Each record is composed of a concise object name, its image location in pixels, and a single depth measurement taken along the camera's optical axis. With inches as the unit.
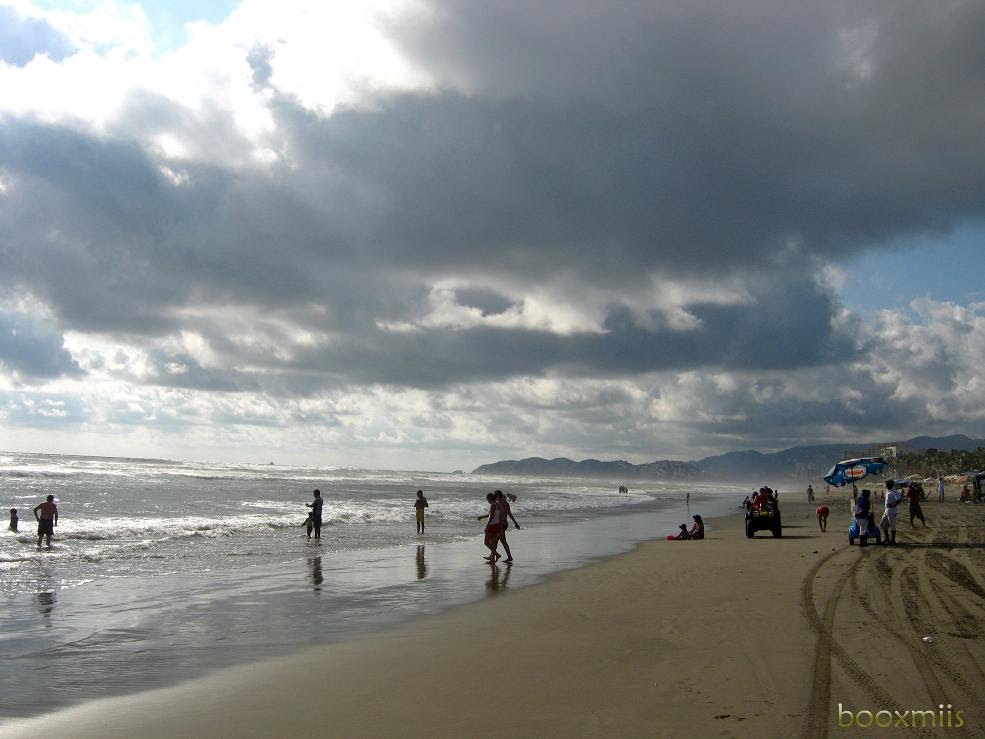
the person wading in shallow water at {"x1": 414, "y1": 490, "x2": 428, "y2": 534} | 1079.6
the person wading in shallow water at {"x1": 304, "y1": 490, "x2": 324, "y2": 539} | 950.1
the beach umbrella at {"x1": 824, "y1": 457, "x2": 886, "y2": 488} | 1434.5
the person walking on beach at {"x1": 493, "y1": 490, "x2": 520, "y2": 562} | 694.5
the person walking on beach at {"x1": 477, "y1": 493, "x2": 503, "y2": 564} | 693.3
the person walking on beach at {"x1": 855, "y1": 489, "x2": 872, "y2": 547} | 745.0
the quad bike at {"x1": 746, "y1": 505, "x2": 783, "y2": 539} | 937.5
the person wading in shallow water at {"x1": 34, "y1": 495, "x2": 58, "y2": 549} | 789.9
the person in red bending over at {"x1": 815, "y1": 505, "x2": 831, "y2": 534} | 989.2
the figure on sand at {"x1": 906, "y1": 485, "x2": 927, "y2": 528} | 1047.0
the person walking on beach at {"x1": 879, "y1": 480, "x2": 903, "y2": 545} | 773.7
